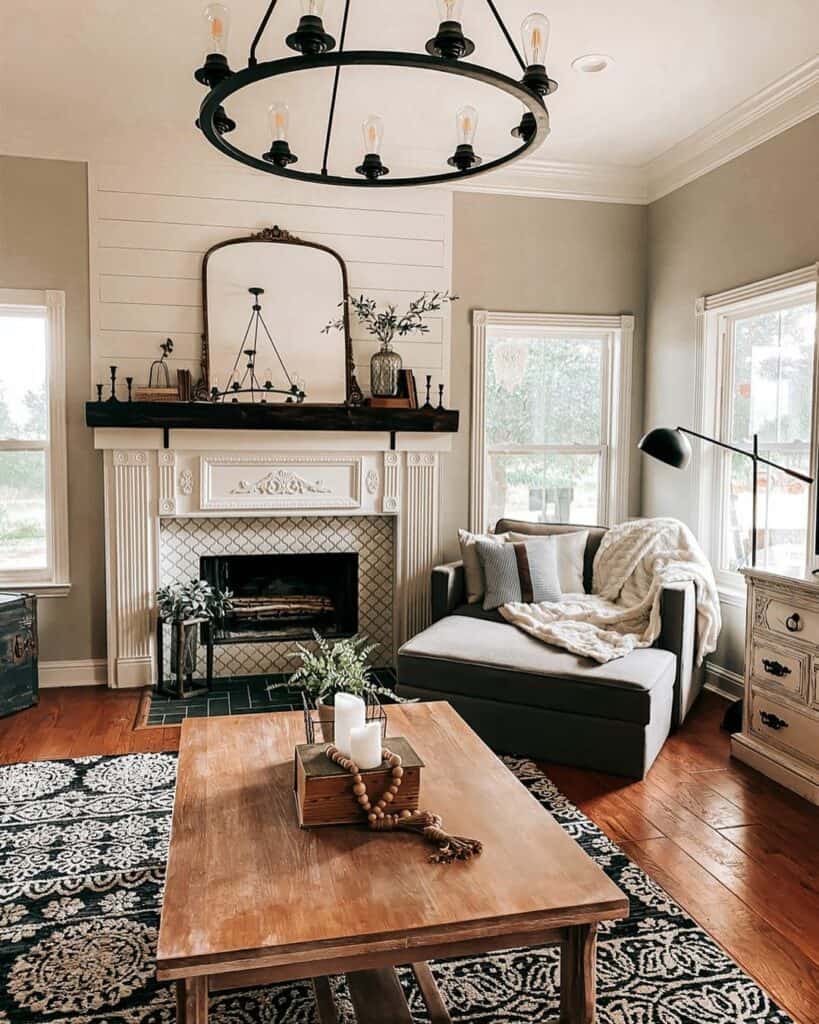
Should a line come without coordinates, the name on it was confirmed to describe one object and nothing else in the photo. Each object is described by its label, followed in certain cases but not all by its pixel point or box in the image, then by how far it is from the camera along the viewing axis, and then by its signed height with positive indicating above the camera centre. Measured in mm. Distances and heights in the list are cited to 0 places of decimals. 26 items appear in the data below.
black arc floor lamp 3770 +30
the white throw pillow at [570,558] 4383 -545
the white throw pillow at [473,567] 4344 -584
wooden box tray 1910 -769
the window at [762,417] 3910 +182
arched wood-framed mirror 4531 +737
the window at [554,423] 5039 +180
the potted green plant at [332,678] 2346 -633
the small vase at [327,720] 2260 -727
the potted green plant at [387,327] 4621 +691
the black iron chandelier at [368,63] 1744 +832
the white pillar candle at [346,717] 2000 -624
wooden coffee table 1504 -846
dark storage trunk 4055 -980
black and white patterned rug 1953 -1271
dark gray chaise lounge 3279 -949
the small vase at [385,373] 4609 +432
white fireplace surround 4480 -223
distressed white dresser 3102 -869
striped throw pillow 4188 -598
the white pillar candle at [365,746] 1961 -678
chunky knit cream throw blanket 3691 -704
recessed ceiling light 3480 +1615
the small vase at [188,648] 4406 -1031
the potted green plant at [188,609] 4301 -811
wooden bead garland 1795 -816
